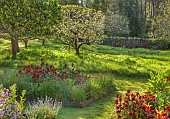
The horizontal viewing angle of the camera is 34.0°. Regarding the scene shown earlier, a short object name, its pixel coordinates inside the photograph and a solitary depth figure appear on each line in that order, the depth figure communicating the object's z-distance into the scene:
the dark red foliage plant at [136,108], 7.59
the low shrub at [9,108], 6.55
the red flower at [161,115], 6.28
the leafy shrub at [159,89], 8.91
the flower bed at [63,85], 10.50
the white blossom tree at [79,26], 23.14
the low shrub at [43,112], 7.44
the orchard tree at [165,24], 30.80
